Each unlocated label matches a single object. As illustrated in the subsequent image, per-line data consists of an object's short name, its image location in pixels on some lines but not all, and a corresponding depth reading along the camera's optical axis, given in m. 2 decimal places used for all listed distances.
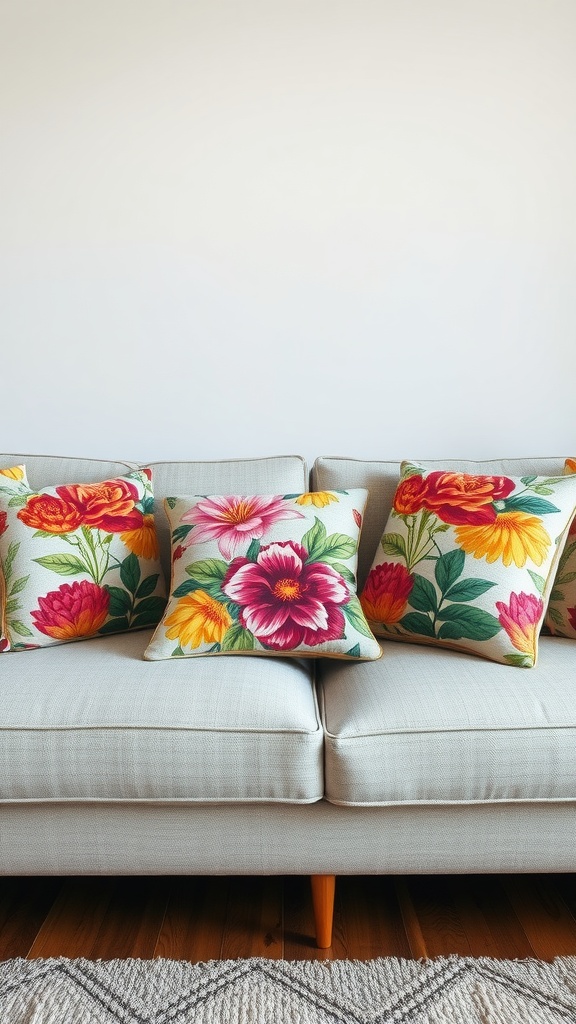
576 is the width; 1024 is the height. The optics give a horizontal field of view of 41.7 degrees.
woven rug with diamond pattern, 1.27
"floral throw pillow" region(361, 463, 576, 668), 1.61
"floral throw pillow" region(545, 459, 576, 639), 1.75
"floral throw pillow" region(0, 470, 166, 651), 1.72
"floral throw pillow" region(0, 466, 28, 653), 1.72
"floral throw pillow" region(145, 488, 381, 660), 1.61
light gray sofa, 1.36
